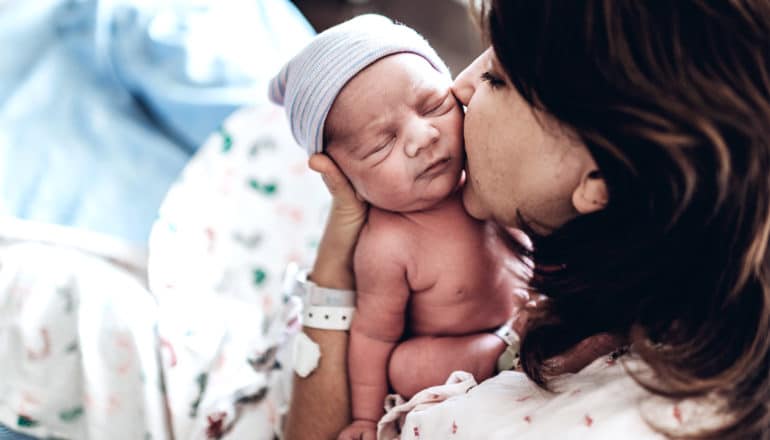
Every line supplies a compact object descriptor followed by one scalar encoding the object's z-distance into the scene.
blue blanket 1.53
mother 0.70
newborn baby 1.05
